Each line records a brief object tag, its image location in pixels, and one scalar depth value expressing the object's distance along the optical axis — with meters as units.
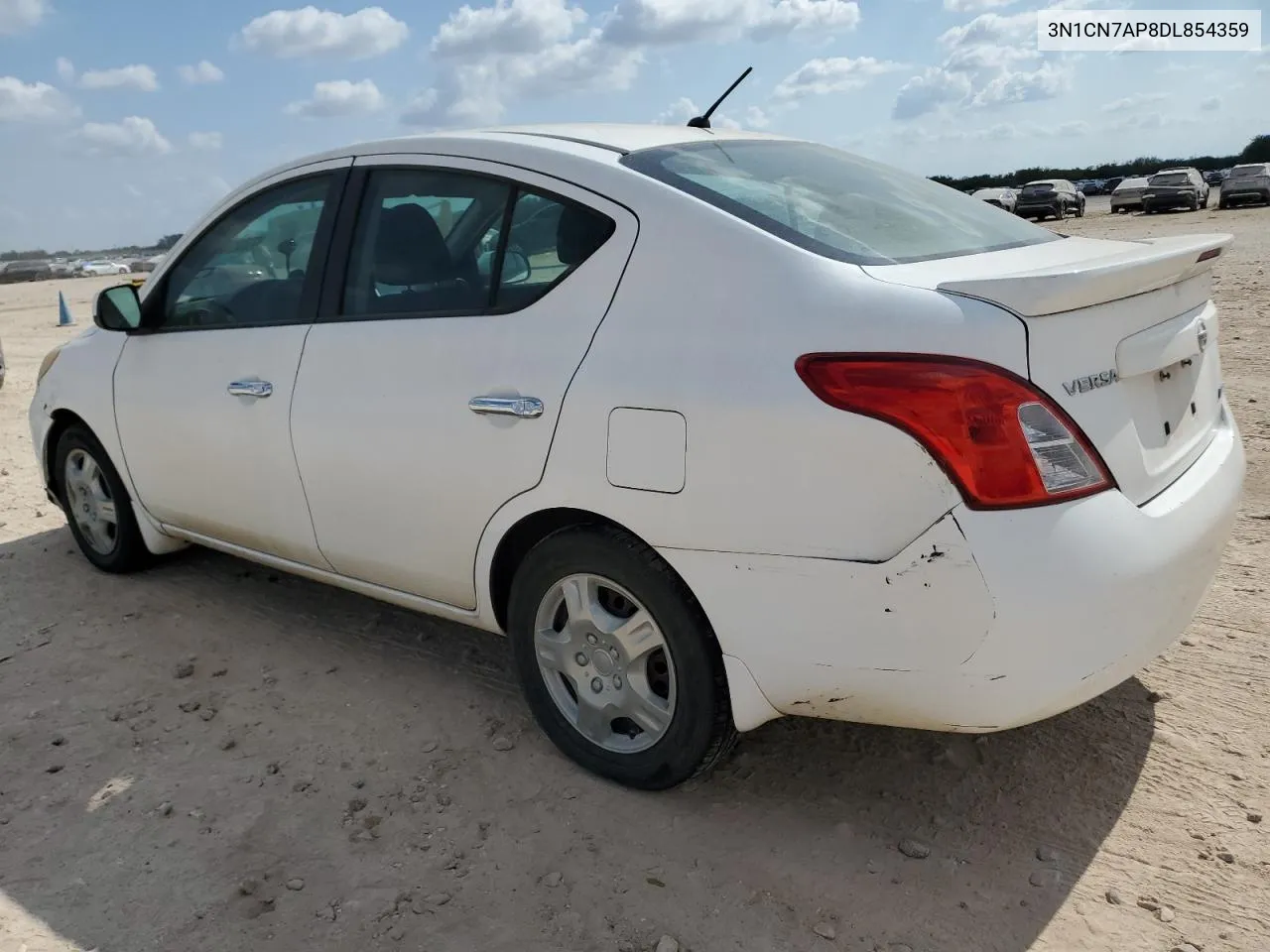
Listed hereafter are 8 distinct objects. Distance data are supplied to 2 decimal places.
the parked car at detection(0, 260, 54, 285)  57.76
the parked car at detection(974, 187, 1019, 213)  40.20
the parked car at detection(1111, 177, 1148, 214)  38.78
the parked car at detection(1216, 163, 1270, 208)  35.91
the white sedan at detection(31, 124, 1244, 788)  2.18
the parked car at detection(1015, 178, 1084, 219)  39.09
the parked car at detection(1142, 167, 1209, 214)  37.00
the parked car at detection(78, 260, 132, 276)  59.34
